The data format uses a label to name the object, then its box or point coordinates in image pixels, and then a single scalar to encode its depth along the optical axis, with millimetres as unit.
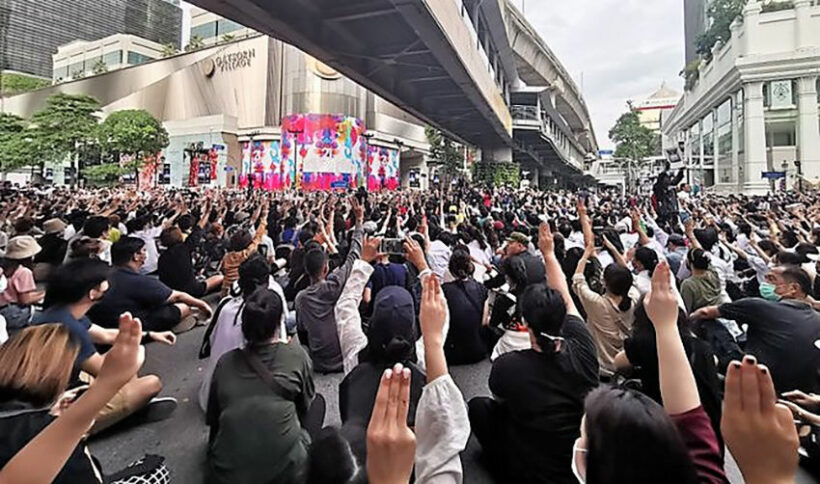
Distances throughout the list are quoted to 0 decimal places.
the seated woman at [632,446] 1099
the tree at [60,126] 32594
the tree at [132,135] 35812
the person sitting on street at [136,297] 3990
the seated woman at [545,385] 2170
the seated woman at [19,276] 4051
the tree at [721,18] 34362
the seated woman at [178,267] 5574
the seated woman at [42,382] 1385
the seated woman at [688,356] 2230
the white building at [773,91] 29359
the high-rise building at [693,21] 46750
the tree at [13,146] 33312
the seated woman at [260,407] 2115
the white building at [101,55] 67062
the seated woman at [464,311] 4199
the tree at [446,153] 39281
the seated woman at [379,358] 2238
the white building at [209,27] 60719
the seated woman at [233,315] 3258
